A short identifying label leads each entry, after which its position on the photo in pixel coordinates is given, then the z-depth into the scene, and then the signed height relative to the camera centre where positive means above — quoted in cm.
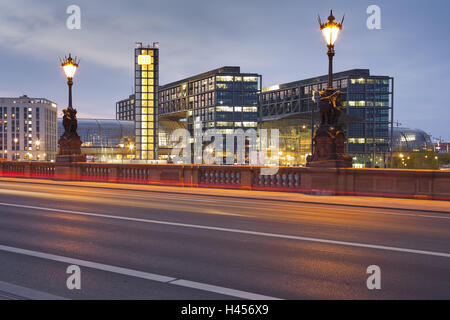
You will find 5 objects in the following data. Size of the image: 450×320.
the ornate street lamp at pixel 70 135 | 2197 +138
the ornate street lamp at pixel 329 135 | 1641 +94
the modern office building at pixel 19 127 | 19500 +1505
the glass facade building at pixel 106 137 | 12688 +682
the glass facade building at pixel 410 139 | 14662 +739
